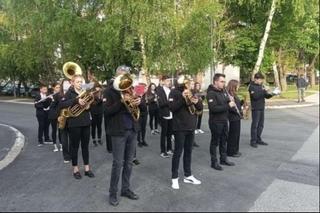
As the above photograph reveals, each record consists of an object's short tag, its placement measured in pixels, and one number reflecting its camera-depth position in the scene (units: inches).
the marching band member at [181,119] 167.1
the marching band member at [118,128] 147.0
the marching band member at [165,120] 230.3
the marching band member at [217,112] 195.5
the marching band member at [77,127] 177.3
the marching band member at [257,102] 252.8
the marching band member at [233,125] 223.8
